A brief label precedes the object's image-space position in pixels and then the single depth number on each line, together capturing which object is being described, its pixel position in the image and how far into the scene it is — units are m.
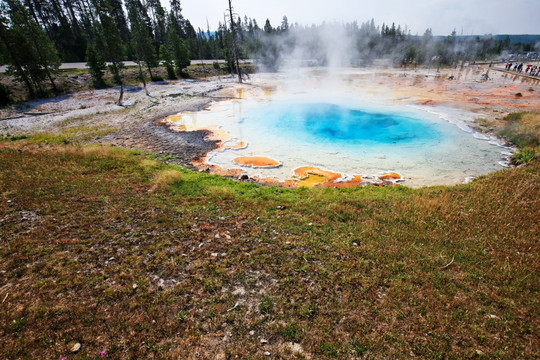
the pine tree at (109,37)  30.72
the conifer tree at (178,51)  51.43
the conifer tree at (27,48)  28.47
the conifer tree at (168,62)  48.22
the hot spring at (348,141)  15.14
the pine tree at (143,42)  38.96
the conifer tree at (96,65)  37.72
